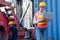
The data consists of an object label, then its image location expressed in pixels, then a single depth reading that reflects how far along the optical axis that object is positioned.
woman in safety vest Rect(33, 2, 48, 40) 4.10
